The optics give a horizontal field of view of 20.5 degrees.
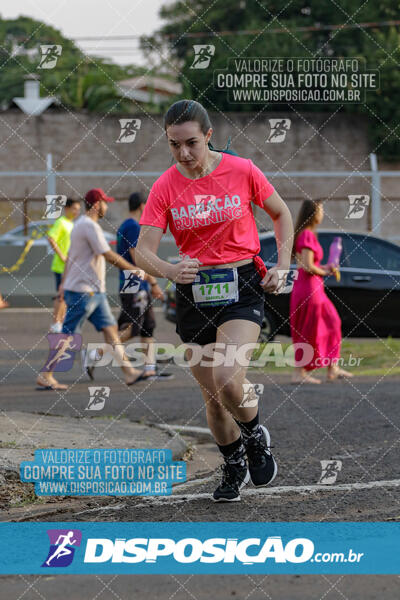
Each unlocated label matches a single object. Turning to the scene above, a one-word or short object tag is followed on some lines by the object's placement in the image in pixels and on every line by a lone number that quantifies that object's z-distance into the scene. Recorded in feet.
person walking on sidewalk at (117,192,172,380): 34.94
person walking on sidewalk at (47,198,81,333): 39.75
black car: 44.98
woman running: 18.16
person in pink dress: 35.50
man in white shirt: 33.99
